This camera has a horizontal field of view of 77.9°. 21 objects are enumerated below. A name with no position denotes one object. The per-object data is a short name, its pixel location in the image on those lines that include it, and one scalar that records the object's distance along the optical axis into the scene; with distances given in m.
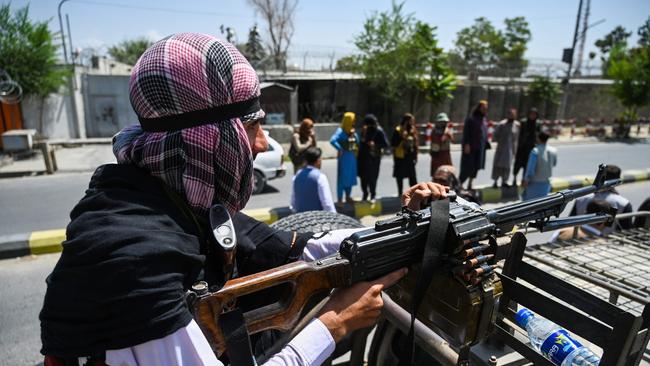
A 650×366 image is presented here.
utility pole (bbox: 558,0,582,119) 17.73
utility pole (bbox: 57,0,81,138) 16.28
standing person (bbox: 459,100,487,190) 7.58
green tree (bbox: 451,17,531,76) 44.41
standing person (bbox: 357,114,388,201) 7.20
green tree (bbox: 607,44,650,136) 19.45
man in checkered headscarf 0.96
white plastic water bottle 1.42
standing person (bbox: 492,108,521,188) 7.97
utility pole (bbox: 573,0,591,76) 18.16
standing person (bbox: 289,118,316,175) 6.58
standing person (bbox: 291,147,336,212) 4.66
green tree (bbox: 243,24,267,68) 18.25
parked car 8.35
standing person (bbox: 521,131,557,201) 6.29
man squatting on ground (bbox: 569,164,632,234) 3.72
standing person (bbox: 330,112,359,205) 6.95
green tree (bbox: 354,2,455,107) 14.46
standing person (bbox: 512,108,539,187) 8.12
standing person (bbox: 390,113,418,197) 7.23
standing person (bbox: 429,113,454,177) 7.18
